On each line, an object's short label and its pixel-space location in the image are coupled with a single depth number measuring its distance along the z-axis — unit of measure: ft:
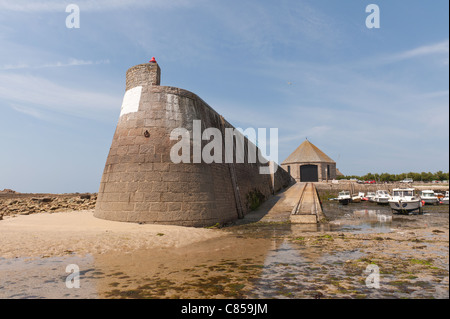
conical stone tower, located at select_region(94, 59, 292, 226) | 38.47
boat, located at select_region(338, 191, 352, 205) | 108.27
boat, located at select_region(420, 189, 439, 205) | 98.28
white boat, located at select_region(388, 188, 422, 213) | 67.36
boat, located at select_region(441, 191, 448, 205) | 102.38
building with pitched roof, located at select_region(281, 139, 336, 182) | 190.39
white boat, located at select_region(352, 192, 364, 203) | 116.16
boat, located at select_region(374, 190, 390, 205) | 99.22
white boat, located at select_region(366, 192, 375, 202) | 111.04
